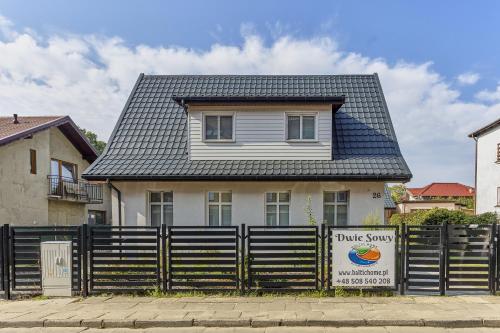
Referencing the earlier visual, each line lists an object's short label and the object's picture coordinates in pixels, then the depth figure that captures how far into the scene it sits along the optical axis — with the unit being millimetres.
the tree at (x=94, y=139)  40688
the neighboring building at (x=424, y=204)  33375
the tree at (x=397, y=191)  39600
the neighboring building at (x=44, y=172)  16469
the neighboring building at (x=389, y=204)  25719
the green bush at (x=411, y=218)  19753
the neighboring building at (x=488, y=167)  24766
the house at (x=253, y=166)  10820
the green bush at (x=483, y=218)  20084
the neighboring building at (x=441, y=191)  55569
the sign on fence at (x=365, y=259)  7578
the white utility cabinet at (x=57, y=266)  7734
